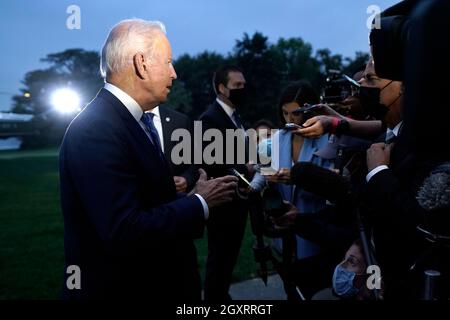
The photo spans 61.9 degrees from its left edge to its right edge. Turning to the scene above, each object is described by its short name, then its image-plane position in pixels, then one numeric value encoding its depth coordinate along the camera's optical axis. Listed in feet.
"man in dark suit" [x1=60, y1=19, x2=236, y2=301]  4.67
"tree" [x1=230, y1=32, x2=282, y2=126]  139.23
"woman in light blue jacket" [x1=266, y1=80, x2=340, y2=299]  8.73
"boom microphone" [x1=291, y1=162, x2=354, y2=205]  7.14
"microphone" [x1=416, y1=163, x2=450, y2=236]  4.60
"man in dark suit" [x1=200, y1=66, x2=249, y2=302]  11.69
